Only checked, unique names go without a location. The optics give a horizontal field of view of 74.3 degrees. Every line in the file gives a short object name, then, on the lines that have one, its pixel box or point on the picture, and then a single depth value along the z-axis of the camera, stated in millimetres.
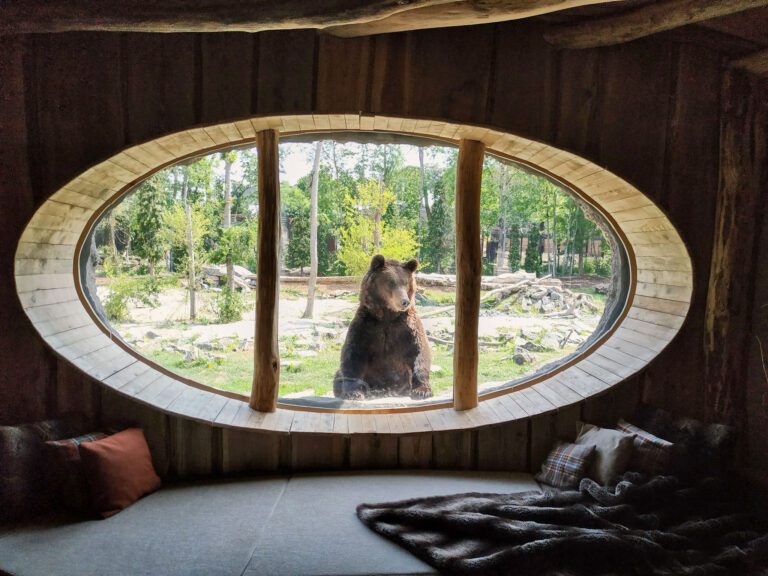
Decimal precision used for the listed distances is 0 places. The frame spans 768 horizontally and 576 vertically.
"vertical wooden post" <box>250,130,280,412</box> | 2410
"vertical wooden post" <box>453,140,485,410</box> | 2475
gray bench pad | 1706
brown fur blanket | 1659
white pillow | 2131
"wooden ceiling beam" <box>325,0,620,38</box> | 1603
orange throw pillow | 2018
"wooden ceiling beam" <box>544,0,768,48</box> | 1792
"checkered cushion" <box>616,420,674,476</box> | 2094
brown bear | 2766
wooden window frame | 2242
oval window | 2600
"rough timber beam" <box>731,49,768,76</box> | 2088
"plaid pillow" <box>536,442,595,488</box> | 2209
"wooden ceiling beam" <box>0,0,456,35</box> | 1637
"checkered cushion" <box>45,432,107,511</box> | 2027
